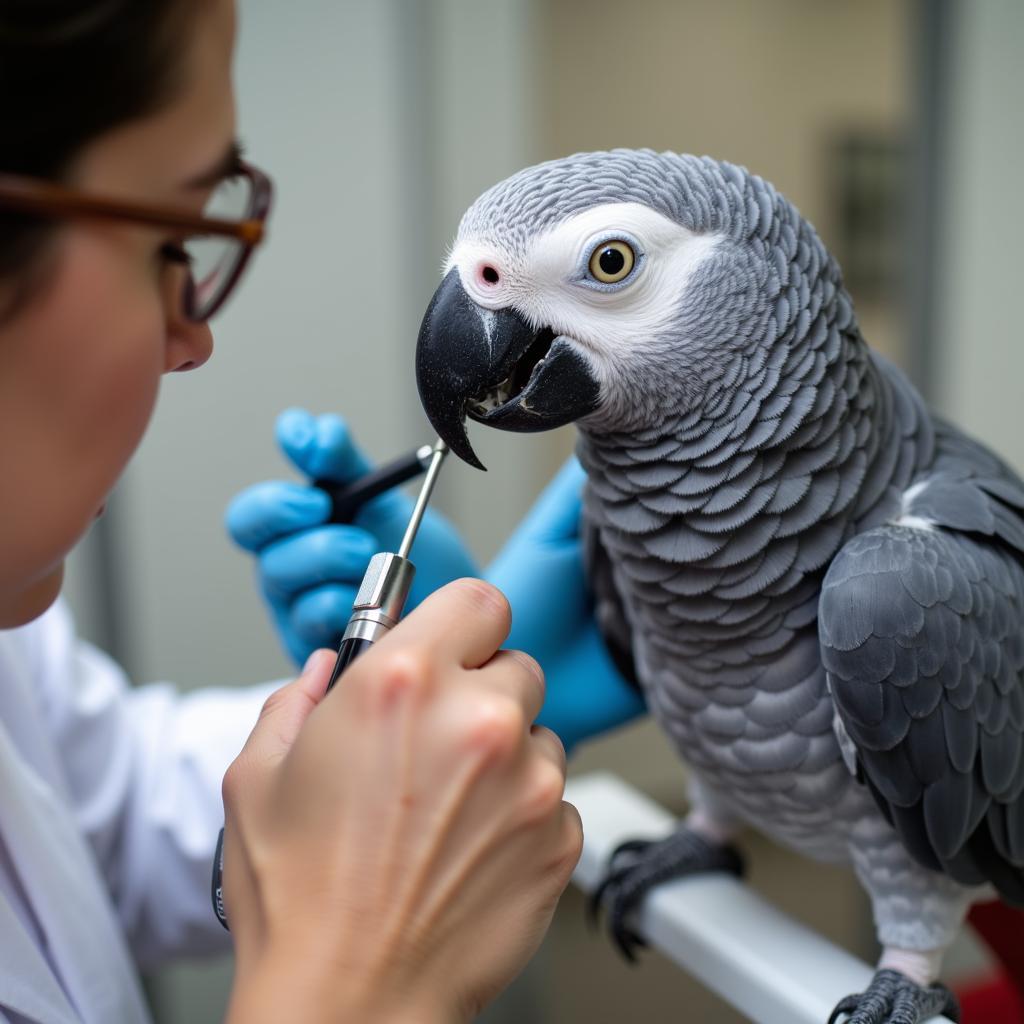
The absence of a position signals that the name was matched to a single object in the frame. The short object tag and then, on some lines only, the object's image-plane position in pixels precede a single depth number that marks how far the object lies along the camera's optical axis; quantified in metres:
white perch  0.53
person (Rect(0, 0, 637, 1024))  0.33
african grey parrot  0.46
